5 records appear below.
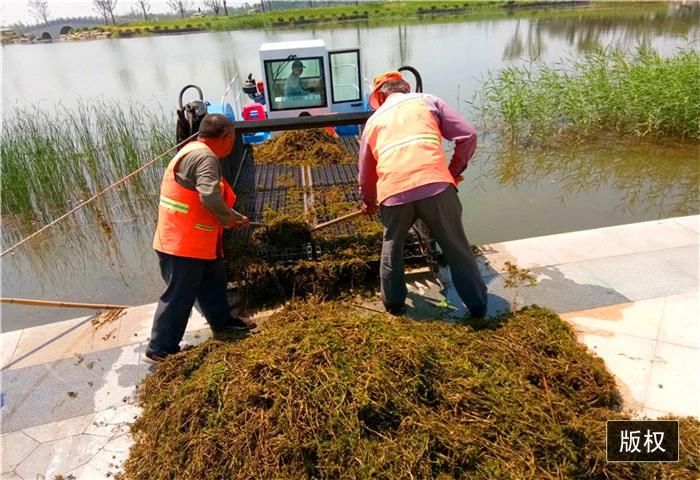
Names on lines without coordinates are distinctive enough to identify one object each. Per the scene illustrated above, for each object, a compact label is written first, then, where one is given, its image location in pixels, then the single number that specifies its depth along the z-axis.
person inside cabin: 7.04
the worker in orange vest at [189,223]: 2.71
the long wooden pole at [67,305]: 3.47
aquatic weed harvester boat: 3.60
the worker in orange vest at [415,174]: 2.80
